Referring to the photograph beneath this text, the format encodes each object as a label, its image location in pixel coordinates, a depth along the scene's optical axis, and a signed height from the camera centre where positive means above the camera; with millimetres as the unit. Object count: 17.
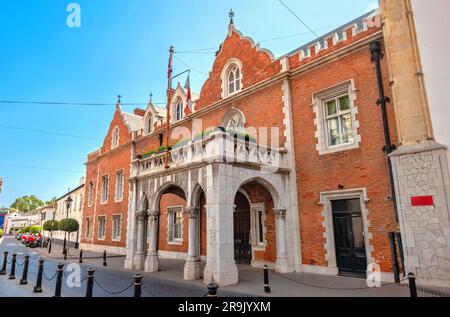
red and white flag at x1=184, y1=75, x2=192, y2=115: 16036 +7041
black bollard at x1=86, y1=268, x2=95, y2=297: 7527 -1489
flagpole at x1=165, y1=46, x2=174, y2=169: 15086 +7343
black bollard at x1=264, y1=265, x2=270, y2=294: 8508 -1784
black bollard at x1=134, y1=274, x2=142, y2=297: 6610 -1390
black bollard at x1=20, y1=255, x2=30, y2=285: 10552 -1811
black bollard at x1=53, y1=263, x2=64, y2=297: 8211 -1577
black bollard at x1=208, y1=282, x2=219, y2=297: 5648 -1283
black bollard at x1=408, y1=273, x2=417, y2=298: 6273 -1436
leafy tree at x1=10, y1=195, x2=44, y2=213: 119750 +8974
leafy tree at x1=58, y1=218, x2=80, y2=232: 29734 -48
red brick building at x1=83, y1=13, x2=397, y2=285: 10531 +1990
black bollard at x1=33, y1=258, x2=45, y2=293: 9172 -1764
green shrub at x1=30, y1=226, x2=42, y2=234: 59531 -762
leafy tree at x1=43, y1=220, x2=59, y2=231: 34394 -21
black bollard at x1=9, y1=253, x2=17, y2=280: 11599 -1850
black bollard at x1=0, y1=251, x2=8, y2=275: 12841 -1909
